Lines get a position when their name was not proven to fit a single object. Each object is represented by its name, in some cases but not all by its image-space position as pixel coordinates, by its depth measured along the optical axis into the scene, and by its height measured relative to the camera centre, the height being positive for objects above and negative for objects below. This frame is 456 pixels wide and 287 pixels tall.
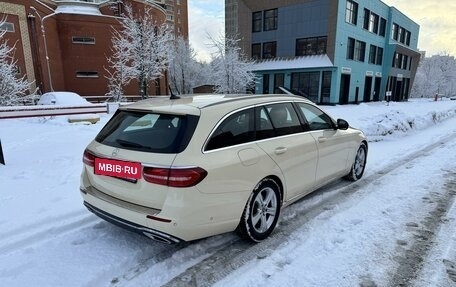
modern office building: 28.80 +3.45
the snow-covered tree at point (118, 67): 29.49 +1.31
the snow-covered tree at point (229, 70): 29.23 +0.91
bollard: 6.30 -1.56
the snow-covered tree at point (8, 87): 17.36 -0.36
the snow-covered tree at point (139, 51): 27.55 +2.57
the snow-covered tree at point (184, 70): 46.25 +1.51
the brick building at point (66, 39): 24.93 +3.66
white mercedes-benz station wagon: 2.88 -0.86
